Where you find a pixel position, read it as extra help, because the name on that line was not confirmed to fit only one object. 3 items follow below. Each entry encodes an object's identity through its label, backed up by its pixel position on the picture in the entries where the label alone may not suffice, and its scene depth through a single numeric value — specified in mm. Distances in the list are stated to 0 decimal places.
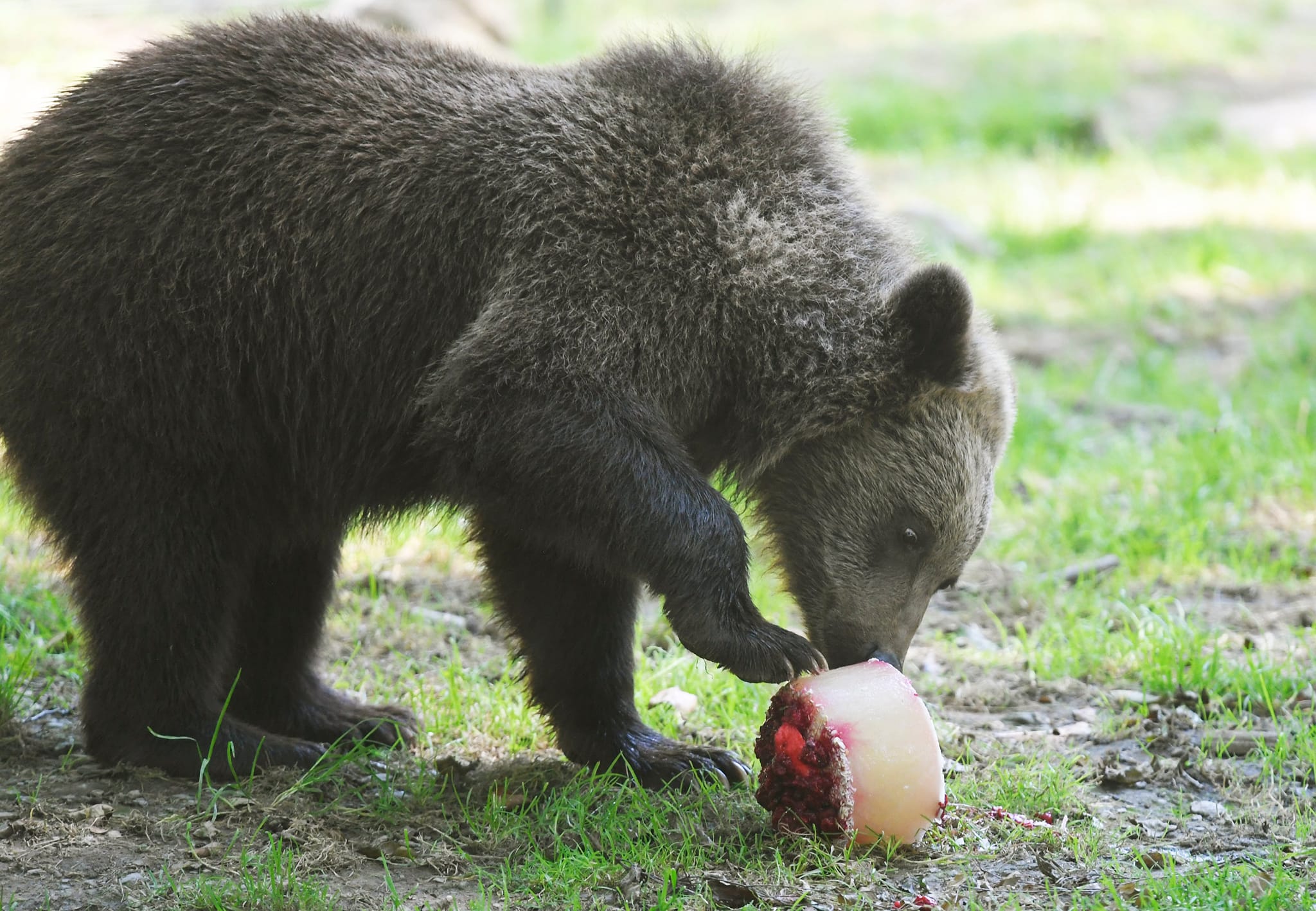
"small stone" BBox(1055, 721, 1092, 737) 9734
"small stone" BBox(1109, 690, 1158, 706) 10031
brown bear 8141
